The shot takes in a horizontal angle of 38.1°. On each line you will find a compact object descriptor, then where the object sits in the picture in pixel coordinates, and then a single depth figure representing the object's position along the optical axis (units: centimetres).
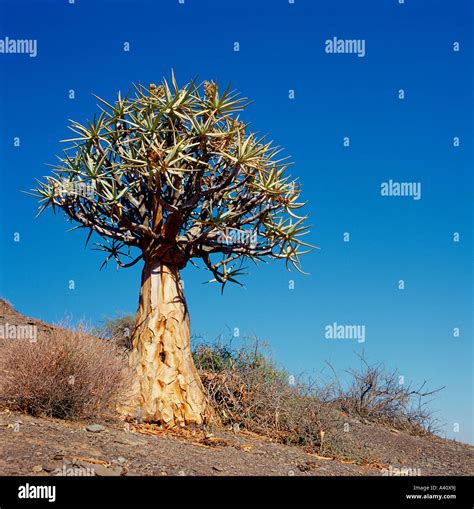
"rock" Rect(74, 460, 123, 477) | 687
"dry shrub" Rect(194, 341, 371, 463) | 1058
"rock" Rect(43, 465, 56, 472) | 679
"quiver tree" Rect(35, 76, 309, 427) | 1027
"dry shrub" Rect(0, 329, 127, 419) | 906
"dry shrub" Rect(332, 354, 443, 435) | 1485
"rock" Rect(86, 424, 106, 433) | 866
